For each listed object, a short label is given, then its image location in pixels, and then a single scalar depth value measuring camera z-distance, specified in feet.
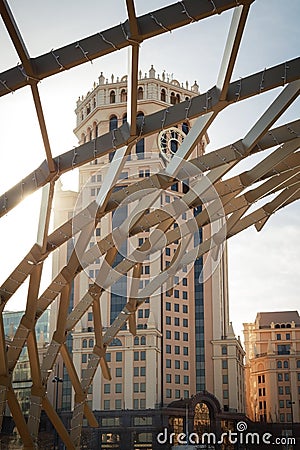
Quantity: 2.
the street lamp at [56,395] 235.32
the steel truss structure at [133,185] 42.39
